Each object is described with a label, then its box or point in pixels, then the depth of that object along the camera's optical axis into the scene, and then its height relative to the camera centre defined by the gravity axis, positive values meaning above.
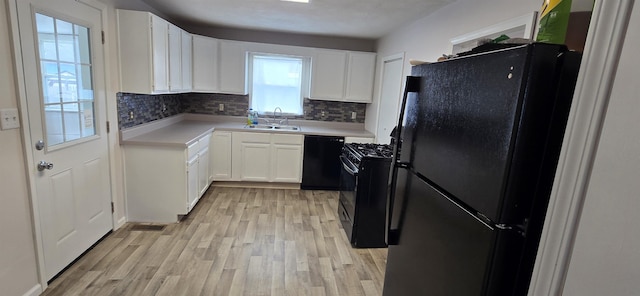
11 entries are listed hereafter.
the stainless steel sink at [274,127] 4.55 -0.49
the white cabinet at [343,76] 4.64 +0.34
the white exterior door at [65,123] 1.96 -0.32
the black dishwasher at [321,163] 4.41 -0.92
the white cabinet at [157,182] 3.09 -0.96
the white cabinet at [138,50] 2.85 +0.30
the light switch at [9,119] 1.73 -0.25
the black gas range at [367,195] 2.79 -0.85
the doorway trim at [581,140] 0.55 -0.04
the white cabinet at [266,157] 4.34 -0.88
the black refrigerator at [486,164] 0.76 -0.16
